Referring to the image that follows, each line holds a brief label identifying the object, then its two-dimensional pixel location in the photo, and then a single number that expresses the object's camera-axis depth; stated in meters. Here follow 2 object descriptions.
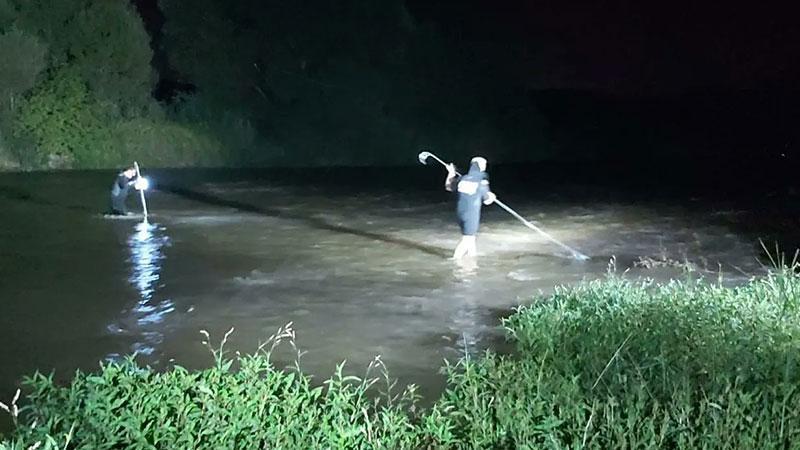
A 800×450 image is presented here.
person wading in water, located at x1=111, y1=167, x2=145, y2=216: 17.81
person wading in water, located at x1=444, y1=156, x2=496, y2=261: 14.04
